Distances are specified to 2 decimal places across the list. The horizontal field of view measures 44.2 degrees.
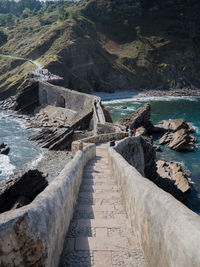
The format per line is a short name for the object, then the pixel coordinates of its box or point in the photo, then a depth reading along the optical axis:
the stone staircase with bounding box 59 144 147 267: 4.38
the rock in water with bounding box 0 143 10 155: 33.35
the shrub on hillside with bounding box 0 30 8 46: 100.32
